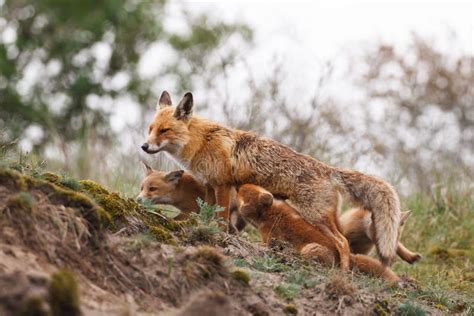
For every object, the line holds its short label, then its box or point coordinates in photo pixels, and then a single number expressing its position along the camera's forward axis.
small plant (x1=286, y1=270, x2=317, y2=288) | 16.70
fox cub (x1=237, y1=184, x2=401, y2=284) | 19.91
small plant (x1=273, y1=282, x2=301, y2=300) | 15.81
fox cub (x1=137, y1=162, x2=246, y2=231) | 23.45
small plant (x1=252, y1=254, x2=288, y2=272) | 17.12
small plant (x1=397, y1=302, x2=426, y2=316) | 17.11
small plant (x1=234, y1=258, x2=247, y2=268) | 16.51
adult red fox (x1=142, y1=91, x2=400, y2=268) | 20.55
